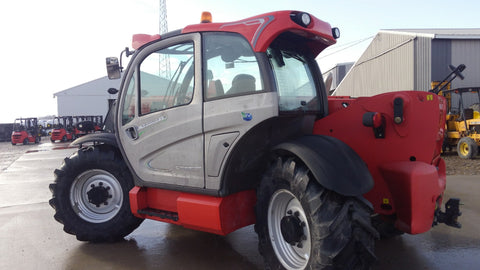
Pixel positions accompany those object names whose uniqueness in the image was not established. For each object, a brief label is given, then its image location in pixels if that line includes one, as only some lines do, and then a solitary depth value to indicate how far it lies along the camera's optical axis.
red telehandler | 2.63
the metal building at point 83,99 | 45.97
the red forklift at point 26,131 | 26.27
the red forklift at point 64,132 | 26.81
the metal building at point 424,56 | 16.78
